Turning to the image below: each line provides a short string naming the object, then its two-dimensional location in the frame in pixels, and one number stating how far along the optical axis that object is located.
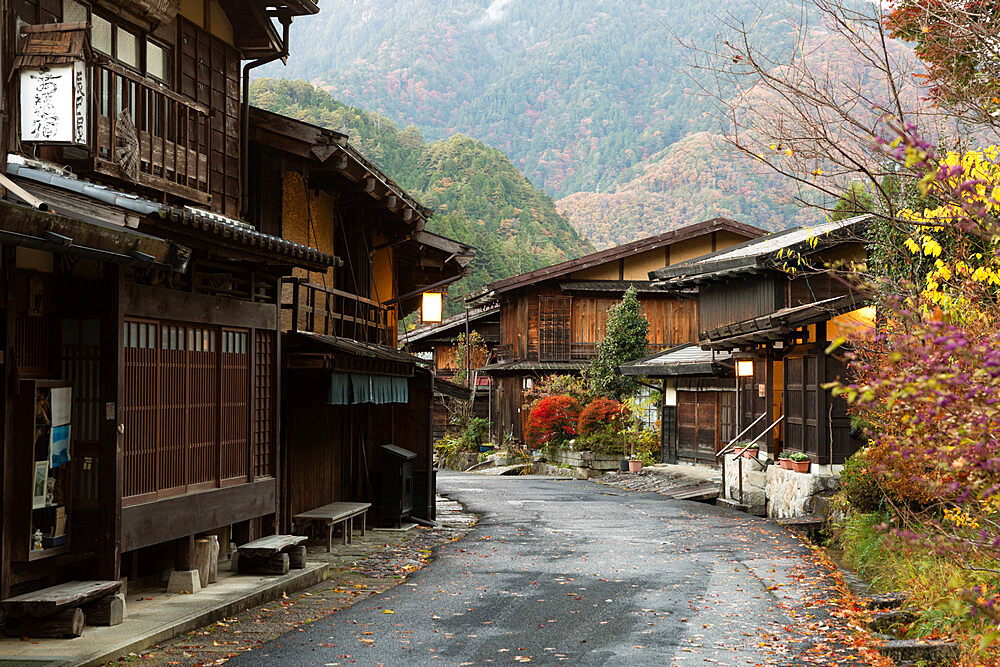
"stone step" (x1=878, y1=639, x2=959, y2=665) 8.84
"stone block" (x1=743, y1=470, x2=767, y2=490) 24.84
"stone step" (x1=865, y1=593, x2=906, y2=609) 11.24
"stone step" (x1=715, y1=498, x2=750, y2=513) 24.66
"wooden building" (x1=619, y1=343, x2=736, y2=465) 33.28
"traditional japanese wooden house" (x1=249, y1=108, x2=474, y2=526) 15.73
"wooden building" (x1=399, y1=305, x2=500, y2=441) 53.38
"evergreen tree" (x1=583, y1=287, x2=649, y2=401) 40.53
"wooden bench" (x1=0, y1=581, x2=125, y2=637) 8.90
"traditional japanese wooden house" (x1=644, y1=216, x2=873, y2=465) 20.72
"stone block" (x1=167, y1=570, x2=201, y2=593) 11.62
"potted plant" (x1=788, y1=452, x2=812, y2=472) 21.31
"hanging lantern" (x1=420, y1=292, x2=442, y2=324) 22.42
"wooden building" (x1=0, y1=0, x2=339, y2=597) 9.50
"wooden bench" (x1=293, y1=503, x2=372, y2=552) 16.73
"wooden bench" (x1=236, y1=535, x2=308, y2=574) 12.95
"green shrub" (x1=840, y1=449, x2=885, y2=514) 16.19
